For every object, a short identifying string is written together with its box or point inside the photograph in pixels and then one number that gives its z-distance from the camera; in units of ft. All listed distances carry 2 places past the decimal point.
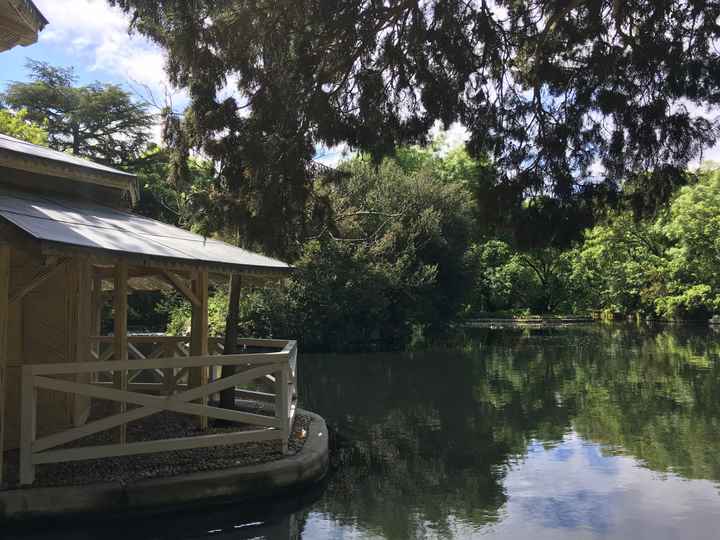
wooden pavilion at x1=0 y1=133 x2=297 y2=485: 23.03
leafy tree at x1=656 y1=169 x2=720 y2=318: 146.51
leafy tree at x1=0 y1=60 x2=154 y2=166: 134.21
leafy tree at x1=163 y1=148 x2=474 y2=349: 91.04
